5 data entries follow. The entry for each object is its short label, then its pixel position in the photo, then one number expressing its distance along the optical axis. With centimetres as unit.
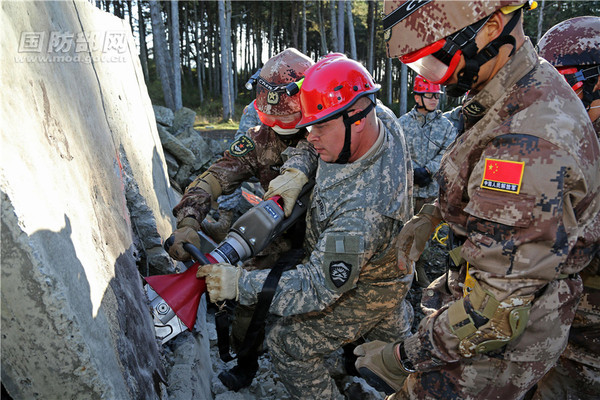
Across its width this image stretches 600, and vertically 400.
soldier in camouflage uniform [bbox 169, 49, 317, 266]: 300
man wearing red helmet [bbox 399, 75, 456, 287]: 555
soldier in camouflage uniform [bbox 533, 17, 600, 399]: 221
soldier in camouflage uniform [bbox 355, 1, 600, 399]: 141
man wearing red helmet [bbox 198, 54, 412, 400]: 235
